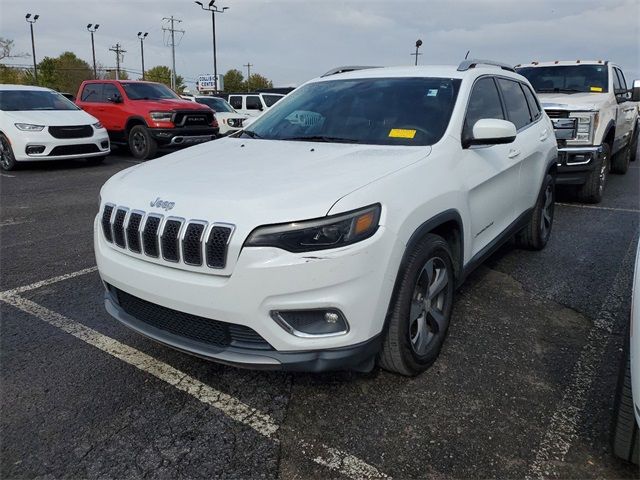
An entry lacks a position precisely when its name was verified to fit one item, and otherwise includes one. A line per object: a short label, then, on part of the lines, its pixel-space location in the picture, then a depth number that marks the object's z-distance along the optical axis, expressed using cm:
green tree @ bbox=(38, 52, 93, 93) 5362
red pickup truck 1187
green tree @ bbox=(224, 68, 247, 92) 8788
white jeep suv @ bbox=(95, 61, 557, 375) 221
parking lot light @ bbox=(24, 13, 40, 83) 5355
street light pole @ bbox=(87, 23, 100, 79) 5548
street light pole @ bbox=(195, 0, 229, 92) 4175
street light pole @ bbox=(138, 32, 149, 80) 6247
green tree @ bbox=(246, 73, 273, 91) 8985
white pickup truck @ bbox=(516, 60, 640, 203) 703
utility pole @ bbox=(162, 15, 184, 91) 5060
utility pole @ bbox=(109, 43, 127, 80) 7196
